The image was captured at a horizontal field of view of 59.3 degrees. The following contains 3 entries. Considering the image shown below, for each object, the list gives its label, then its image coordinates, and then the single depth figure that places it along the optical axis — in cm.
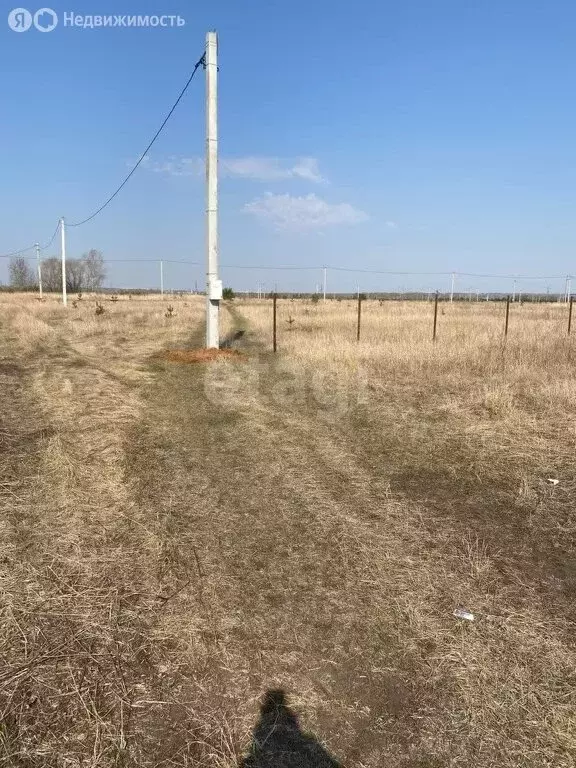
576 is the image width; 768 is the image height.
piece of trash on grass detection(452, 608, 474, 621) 284
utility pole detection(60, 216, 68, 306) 3714
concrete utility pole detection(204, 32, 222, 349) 1307
